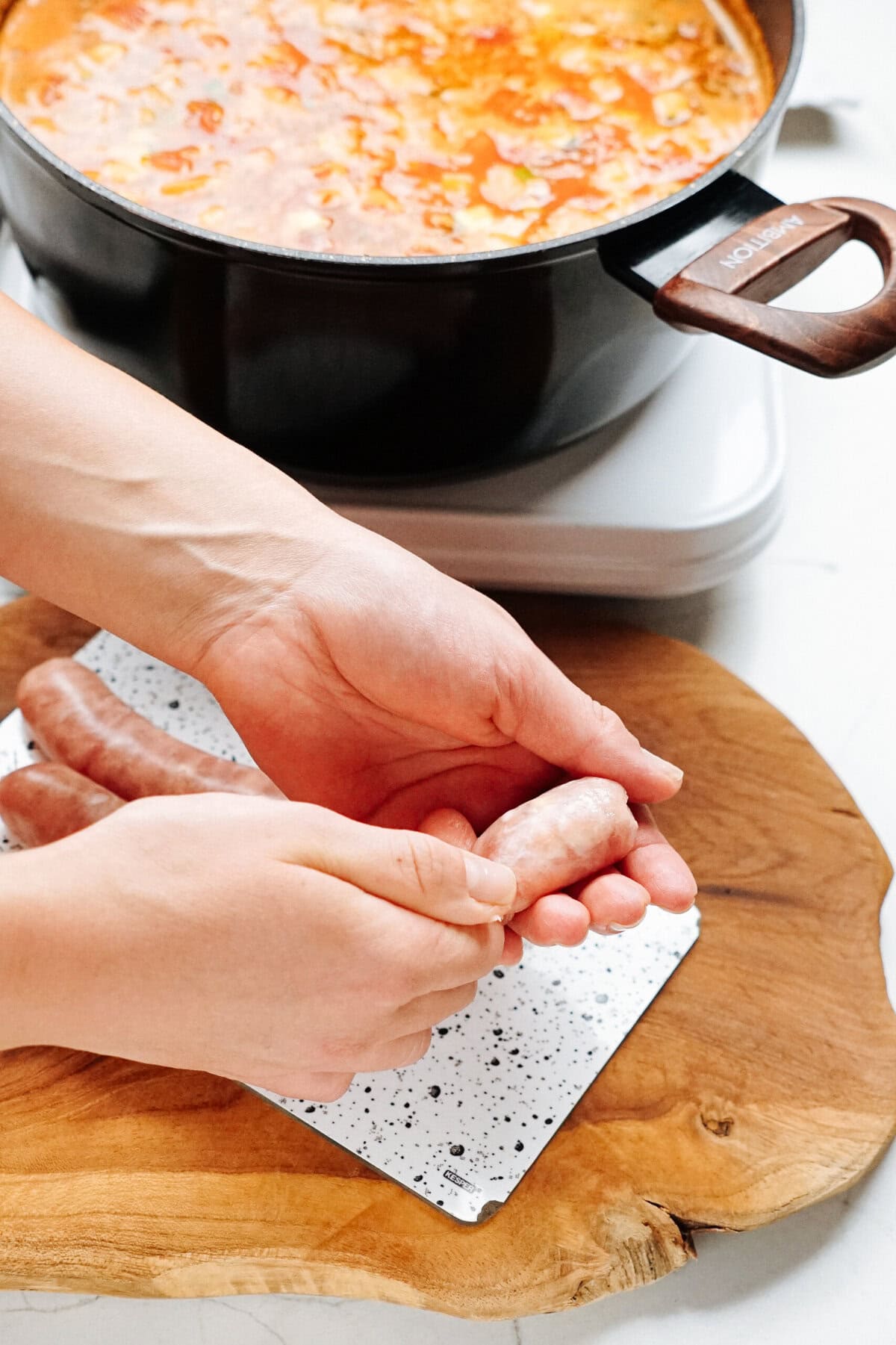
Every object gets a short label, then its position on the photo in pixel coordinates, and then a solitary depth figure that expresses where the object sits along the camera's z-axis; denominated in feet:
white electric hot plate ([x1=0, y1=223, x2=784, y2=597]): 3.90
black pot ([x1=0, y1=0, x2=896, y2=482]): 3.60
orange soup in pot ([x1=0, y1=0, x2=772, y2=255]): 3.83
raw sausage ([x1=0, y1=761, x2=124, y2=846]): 3.70
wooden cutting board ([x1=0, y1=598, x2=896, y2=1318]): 3.55
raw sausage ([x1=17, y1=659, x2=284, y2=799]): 3.75
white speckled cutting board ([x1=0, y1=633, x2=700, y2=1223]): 3.59
